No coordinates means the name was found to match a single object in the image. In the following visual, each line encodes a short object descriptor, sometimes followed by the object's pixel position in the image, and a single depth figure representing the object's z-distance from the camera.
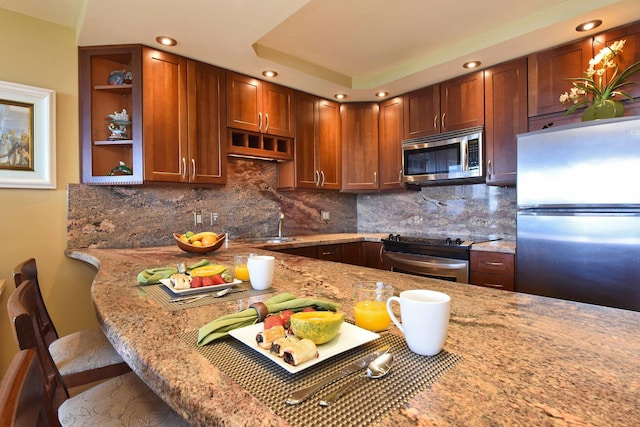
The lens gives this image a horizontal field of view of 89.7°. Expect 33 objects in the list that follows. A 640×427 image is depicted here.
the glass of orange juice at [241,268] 1.26
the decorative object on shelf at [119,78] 2.37
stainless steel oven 2.59
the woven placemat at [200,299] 0.97
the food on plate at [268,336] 0.62
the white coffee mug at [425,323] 0.61
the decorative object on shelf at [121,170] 2.33
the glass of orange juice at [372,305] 0.76
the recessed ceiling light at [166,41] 2.20
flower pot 2.01
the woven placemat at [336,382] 0.45
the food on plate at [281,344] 0.59
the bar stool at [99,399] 0.83
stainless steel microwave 2.80
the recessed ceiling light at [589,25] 2.07
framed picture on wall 2.06
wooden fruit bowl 2.00
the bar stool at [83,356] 1.18
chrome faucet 3.34
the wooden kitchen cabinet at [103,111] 2.30
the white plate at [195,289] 1.08
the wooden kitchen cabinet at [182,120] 2.33
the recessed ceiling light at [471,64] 2.67
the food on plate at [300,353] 0.56
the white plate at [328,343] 0.56
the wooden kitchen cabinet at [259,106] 2.79
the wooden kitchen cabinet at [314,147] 3.29
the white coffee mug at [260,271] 1.12
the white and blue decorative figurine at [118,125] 2.33
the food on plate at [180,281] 1.10
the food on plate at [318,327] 0.62
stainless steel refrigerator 1.77
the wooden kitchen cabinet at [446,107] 2.82
